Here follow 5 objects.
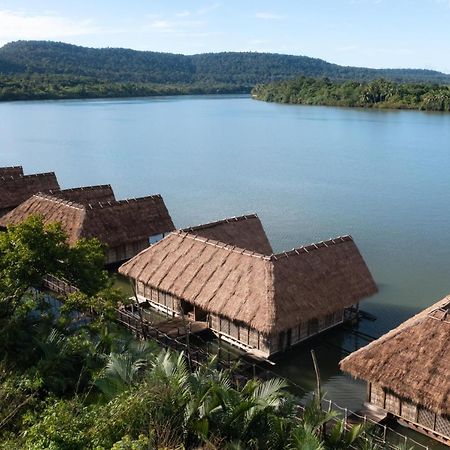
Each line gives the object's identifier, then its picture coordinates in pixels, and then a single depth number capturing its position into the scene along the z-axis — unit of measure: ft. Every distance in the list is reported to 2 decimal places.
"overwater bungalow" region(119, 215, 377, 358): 62.13
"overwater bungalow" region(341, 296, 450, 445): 47.91
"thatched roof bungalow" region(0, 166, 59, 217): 108.27
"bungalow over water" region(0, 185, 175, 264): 86.53
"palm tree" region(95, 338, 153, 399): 40.78
